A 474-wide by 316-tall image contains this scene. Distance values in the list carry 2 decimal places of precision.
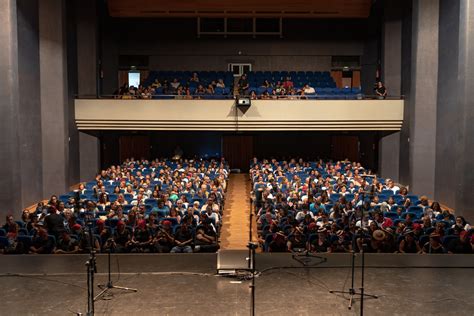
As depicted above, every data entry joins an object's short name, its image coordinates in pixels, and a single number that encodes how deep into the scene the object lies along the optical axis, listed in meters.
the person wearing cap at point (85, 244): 9.09
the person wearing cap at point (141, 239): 9.34
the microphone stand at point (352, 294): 6.43
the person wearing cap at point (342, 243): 9.23
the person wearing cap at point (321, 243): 9.18
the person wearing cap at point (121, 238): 9.33
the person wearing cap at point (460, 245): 9.04
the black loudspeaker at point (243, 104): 17.64
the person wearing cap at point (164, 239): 9.45
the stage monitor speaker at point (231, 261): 7.46
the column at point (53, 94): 16.39
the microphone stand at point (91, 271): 5.85
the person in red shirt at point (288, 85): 19.78
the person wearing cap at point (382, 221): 9.73
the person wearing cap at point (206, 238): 9.53
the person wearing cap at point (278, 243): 9.19
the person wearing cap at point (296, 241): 9.16
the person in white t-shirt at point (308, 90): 19.34
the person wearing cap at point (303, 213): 10.69
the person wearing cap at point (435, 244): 9.03
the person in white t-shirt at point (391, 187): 14.14
